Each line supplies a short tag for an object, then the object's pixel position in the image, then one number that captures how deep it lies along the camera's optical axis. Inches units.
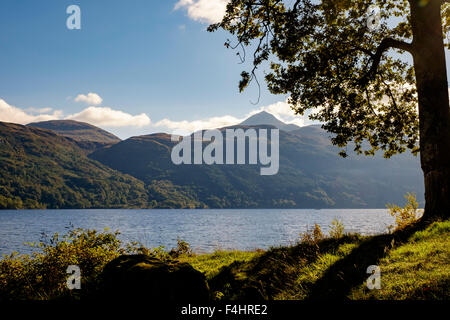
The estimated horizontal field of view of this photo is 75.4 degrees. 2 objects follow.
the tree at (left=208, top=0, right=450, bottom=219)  448.1
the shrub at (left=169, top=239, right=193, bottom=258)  659.4
